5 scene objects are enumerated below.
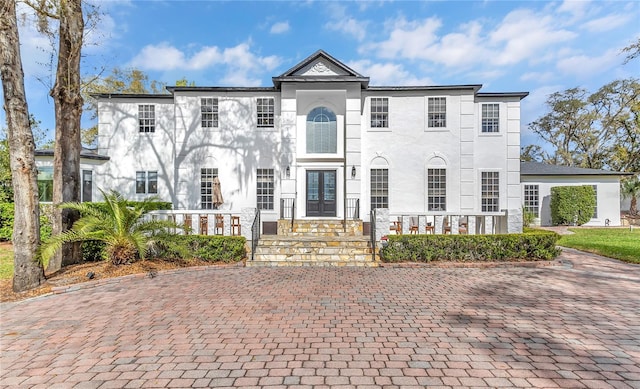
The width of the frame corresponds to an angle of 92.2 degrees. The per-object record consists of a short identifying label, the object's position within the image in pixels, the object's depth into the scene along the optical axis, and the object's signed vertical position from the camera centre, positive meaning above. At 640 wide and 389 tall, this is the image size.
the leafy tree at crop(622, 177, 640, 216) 22.34 +0.14
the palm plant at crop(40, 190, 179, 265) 7.13 -0.82
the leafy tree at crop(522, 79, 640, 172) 27.62 +6.32
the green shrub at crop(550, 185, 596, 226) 17.86 -0.69
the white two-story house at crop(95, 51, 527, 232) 13.71 +2.22
